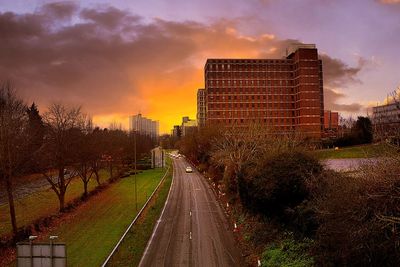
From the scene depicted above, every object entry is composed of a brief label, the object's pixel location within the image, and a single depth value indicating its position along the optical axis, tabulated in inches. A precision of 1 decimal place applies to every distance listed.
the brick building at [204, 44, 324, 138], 5654.5
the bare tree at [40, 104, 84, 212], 1675.7
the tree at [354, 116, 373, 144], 3061.0
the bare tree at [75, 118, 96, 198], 1943.0
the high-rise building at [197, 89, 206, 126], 7638.8
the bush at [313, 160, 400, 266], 538.6
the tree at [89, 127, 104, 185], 2190.0
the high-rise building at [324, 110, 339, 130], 7534.5
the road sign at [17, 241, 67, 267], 469.1
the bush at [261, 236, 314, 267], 769.6
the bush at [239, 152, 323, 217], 940.0
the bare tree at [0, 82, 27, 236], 1138.0
